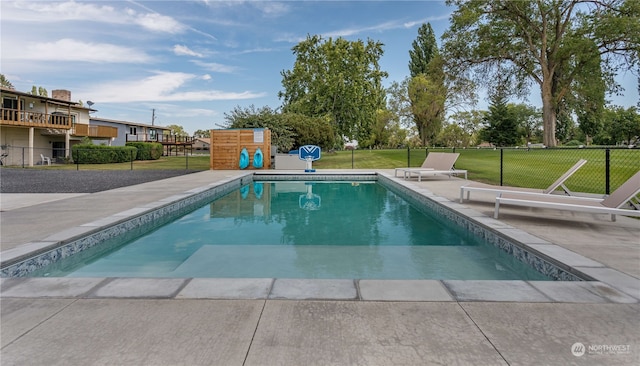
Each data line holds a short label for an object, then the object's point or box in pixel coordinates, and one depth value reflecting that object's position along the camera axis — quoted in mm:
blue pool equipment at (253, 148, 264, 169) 16531
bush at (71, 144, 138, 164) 22125
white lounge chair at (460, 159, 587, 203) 5781
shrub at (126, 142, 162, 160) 27611
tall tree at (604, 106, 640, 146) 49925
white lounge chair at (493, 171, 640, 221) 4320
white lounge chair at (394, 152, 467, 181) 10977
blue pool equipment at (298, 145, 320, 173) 15695
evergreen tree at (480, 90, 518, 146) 46906
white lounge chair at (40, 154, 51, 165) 23205
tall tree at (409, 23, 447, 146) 31439
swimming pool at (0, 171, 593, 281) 3211
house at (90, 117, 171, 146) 35309
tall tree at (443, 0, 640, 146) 19875
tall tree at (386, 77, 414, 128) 42562
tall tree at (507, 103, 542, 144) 60938
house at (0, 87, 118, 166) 22719
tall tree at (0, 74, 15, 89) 45150
